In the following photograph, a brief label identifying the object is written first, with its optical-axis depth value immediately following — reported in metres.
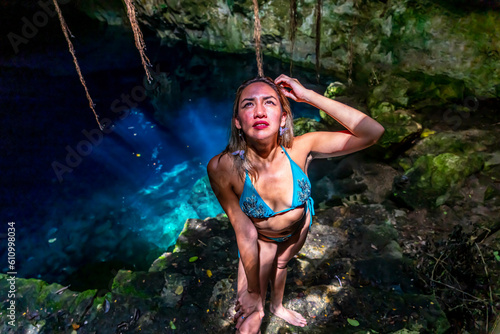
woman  1.79
